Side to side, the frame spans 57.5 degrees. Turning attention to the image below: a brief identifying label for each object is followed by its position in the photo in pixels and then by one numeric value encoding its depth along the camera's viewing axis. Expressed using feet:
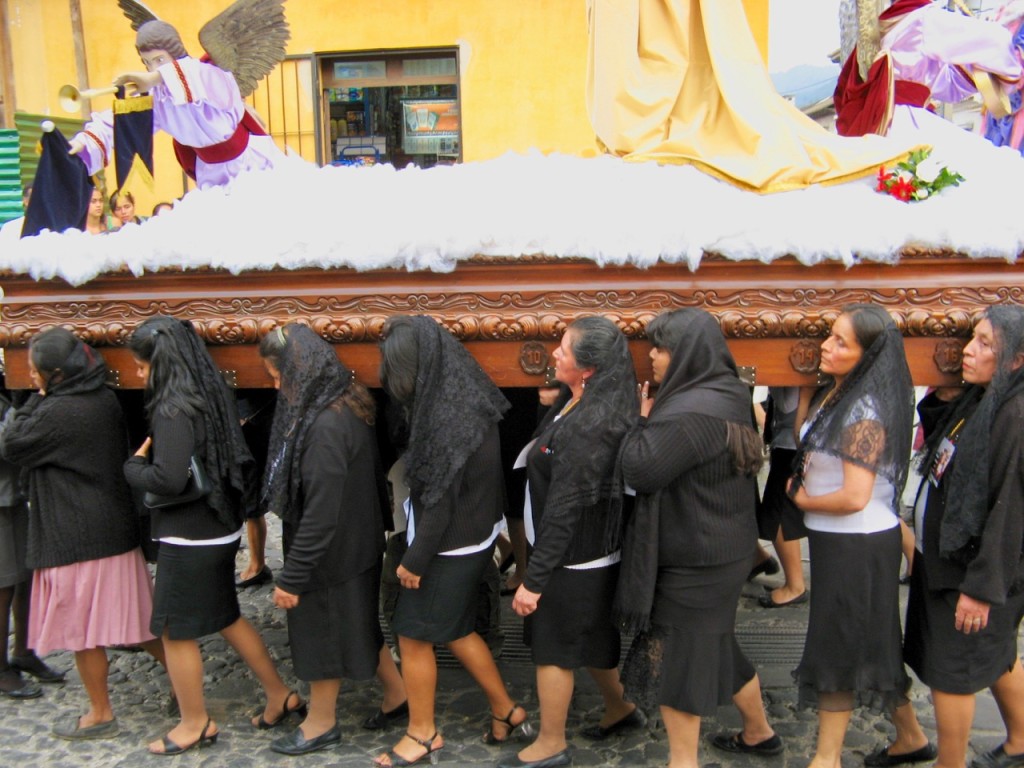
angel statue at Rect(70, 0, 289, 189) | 11.84
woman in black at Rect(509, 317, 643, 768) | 8.98
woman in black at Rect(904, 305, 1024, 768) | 8.47
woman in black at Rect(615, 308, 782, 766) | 8.65
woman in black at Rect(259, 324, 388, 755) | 9.55
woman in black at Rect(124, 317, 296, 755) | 9.76
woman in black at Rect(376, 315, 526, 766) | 9.43
